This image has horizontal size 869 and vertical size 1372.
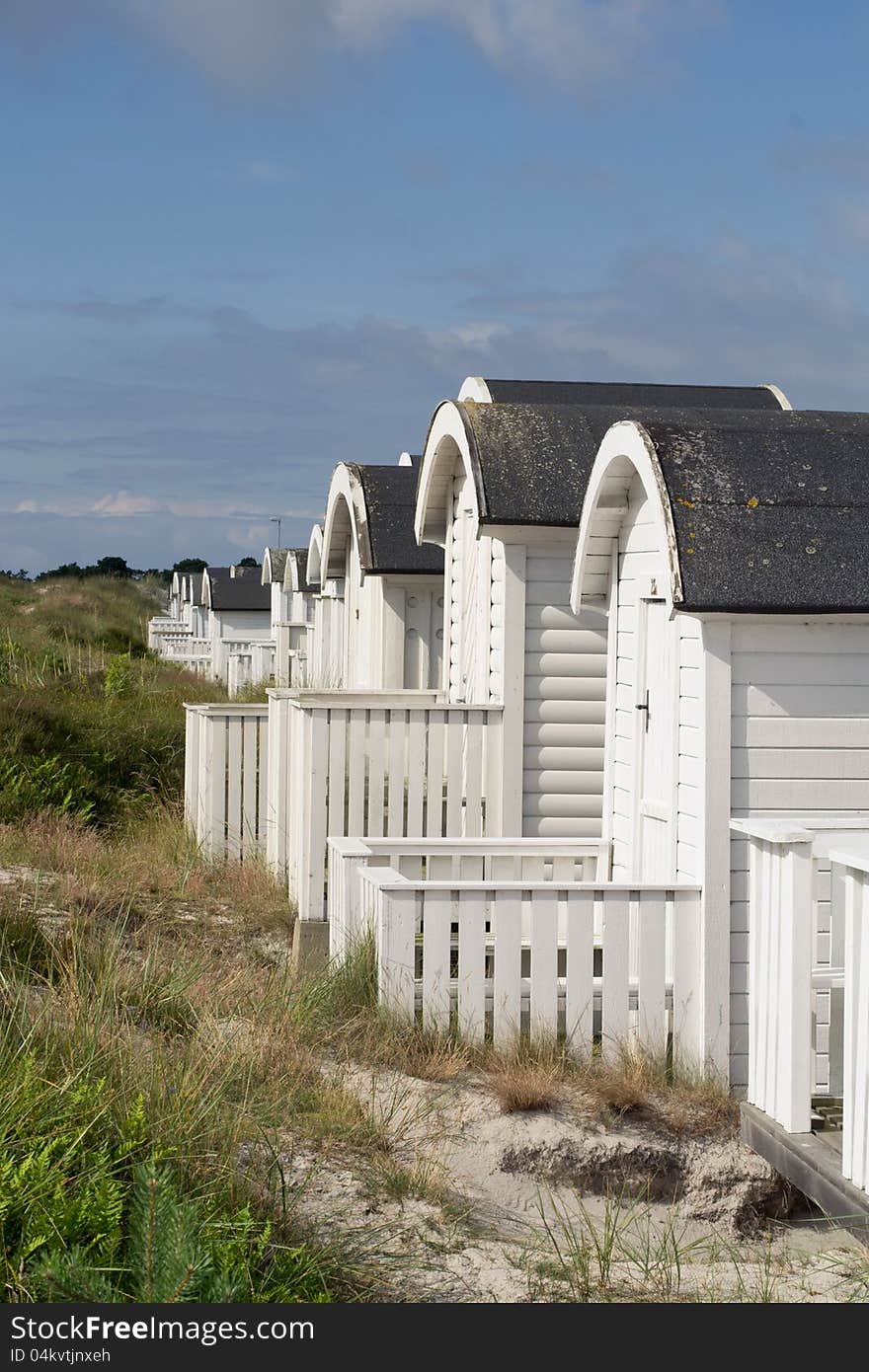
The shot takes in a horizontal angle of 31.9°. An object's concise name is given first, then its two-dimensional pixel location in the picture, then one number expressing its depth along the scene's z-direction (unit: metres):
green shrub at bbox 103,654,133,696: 19.12
